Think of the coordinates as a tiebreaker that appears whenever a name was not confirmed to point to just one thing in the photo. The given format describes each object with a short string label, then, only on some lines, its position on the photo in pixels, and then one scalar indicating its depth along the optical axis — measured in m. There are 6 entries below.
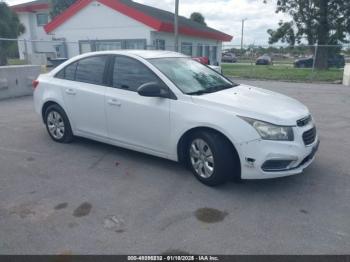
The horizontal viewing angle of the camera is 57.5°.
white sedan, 3.58
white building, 19.30
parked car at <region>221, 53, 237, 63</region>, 42.69
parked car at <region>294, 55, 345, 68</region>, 25.93
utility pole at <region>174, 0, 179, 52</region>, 16.52
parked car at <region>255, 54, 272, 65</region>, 35.56
